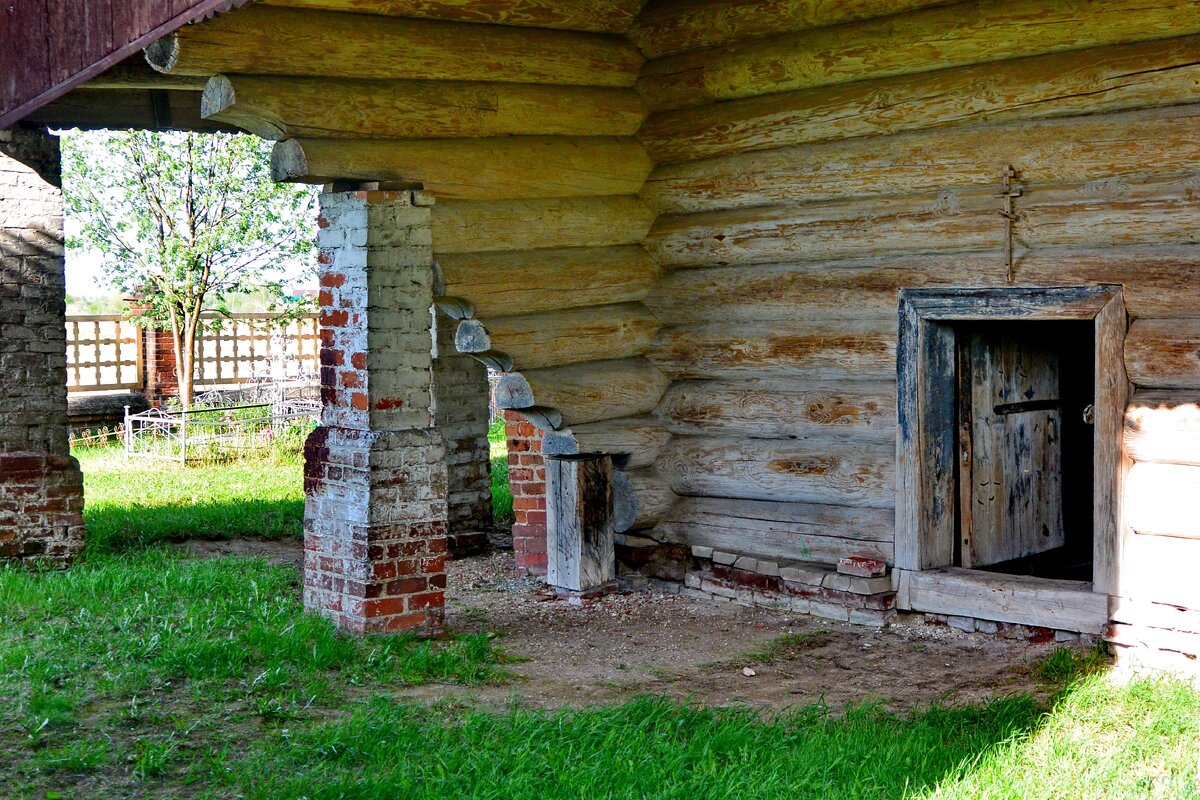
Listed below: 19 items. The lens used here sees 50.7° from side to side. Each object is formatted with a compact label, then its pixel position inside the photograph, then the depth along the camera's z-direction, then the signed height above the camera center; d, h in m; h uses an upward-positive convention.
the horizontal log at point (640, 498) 8.22 -0.76
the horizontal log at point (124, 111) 8.49 +1.91
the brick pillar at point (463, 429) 9.25 -0.35
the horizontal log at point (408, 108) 5.83 +1.39
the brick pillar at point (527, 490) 8.65 -0.75
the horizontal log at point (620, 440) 7.91 -0.37
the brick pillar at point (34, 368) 8.37 +0.12
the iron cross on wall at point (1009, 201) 6.42 +0.91
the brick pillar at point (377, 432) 6.44 -0.25
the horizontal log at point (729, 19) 6.69 +2.02
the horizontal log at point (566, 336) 7.27 +0.28
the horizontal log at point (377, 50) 5.56 +1.64
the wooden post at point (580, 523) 7.96 -0.90
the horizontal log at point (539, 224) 6.86 +0.91
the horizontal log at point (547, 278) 7.04 +0.61
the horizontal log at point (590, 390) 7.57 -0.05
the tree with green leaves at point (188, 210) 15.55 +2.19
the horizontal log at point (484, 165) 6.16 +1.16
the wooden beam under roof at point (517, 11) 5.95 +1.93
